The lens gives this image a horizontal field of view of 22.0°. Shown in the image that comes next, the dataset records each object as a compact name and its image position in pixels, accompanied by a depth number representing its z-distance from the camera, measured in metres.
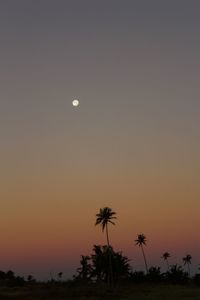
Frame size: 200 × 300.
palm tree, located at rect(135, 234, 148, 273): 180.00
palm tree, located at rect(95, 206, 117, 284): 133.62
